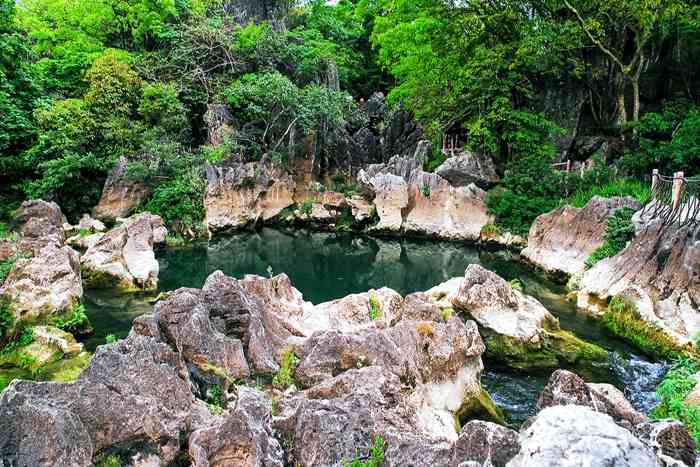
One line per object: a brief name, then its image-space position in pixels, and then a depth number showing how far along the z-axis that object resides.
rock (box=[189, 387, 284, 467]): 4.29
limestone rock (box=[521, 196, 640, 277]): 15.72
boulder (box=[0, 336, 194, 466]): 3.93
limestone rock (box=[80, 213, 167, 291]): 14.59
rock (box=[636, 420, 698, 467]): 3.39
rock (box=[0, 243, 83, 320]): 9.78
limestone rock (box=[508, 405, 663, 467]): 2.47
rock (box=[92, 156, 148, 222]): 22.08
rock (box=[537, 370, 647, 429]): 4.25
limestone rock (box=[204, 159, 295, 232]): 23.95
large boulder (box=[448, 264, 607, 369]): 9.68
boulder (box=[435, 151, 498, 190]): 23.33
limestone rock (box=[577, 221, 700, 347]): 10.65
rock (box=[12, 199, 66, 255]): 12.36
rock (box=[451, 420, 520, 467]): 3.31
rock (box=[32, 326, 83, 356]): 9.27
